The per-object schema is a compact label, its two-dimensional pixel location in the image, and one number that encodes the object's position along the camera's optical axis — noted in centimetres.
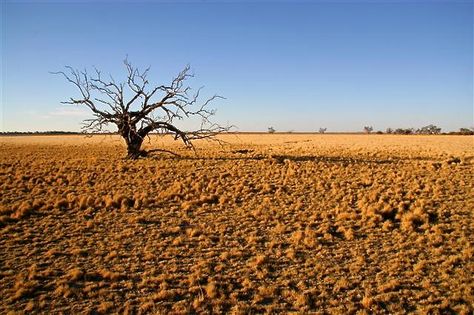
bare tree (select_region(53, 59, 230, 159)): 2370
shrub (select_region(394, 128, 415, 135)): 13100
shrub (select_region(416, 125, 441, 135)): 14501
